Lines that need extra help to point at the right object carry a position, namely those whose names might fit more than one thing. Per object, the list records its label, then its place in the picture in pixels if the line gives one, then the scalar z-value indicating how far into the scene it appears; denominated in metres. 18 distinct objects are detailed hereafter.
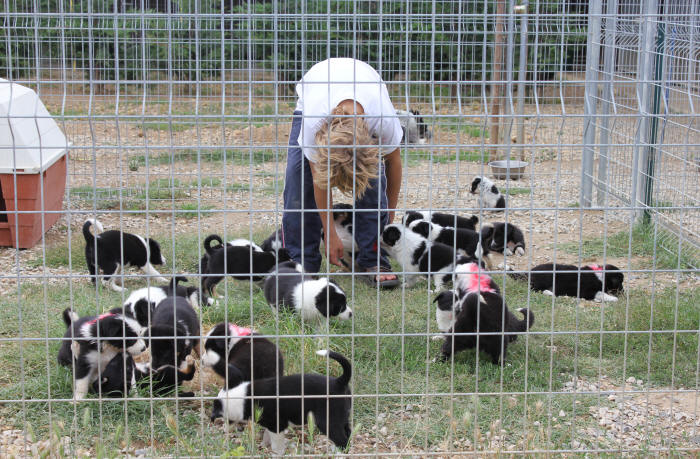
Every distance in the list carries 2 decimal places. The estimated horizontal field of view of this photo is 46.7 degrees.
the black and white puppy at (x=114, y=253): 6.20
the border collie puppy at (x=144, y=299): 4.88
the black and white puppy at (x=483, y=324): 4.61
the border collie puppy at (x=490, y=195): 8.89
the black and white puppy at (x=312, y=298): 5.14
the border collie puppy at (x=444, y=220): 7.44
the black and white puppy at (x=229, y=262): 5.98
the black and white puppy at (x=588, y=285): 6.14
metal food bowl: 10.36
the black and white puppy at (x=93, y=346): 4.07
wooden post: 10.68
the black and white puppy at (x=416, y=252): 6.45
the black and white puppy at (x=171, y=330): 4.21
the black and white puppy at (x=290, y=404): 3.65
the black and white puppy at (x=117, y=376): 4.08
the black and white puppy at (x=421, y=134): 12.11
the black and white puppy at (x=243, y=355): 4.17
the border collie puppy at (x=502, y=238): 7.26
